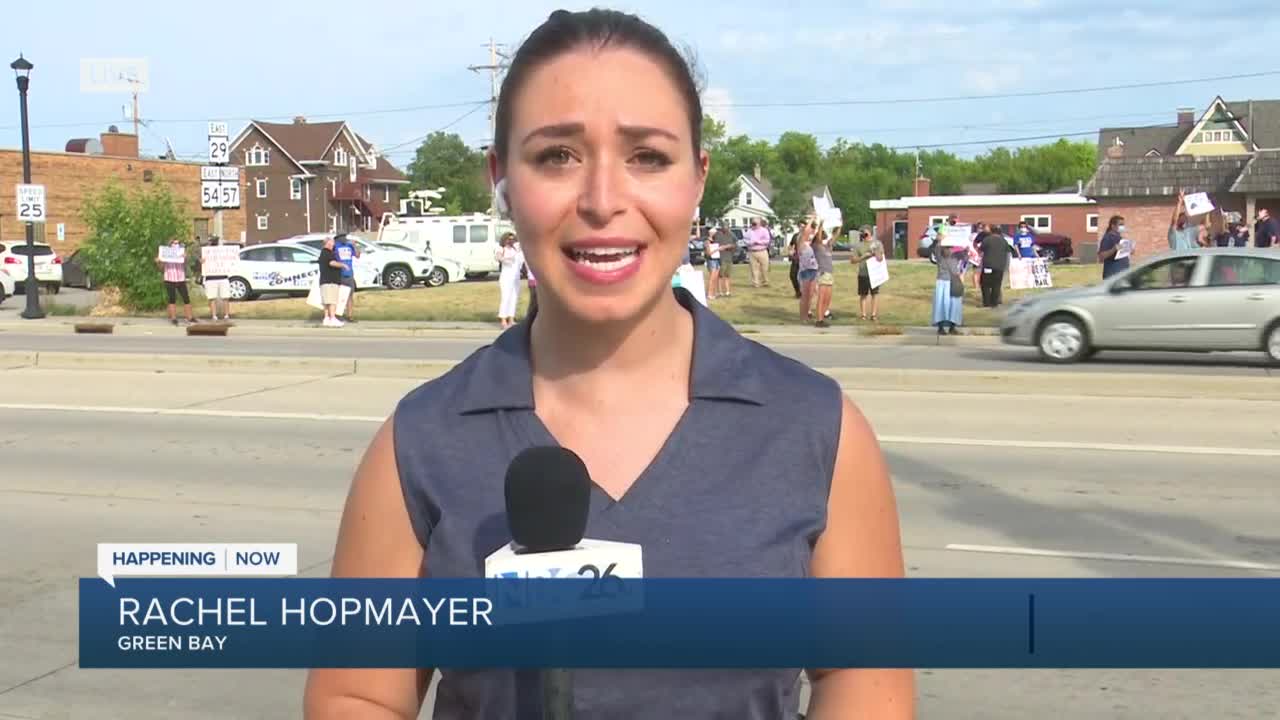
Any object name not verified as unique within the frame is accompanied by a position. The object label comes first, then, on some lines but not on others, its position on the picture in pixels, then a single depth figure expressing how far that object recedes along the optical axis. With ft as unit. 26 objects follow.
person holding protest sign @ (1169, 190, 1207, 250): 82.48
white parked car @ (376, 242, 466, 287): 127.44
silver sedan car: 59.00
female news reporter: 6.11
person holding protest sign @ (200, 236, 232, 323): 93.25
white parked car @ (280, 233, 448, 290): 123.95
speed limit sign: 96.89
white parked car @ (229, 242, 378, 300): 115.55
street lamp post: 94.44
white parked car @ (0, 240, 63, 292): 133.39
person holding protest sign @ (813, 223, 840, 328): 79.77
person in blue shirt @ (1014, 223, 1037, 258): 101.35
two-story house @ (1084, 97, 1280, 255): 176.35
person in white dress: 83.25
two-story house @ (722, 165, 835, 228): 444.96
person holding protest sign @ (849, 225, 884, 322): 80.38
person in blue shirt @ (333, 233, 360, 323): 87.76
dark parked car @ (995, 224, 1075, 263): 216.74
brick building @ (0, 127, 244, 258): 181.37
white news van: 142.82
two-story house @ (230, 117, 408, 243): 295.69
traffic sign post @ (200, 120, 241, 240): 92.53
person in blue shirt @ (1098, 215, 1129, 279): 77.22
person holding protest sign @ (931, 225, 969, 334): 74.38
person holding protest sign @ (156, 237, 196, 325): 89.15
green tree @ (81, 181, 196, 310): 98.58
